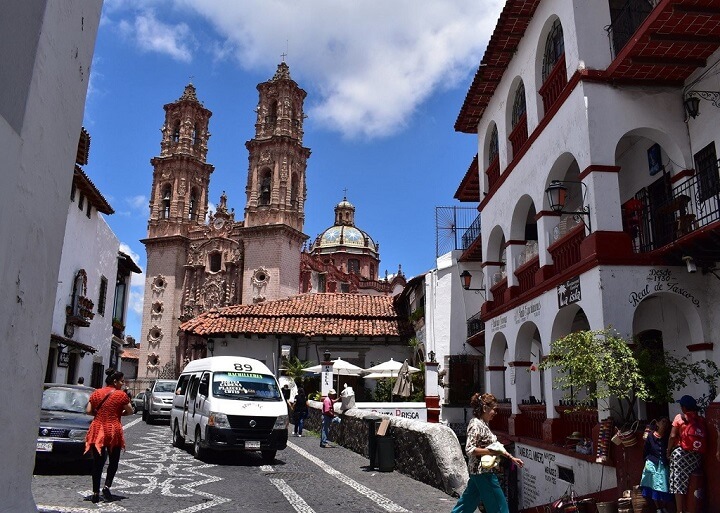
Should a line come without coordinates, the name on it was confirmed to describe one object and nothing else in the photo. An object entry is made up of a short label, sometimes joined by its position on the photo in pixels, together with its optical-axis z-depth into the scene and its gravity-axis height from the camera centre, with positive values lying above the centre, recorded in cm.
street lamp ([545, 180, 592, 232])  1133 +353
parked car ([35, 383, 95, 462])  1049 -78
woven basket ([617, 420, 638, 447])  858 -58
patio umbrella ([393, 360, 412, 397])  2239 +30
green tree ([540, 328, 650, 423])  944 +41
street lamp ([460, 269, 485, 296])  1991 +354
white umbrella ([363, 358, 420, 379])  2508 +84
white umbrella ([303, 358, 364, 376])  2556 +87
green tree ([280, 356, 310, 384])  2866 +96
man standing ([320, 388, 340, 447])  1691 -70
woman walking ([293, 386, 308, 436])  2041 -67
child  743 -88
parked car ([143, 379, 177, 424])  2364 -47
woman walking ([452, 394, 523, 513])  669 -80
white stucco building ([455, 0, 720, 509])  1038 +409
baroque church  5009 +1322
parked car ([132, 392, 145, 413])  3225 -71
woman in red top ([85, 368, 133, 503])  856 -57
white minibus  1315 -44
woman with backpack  695 -56
